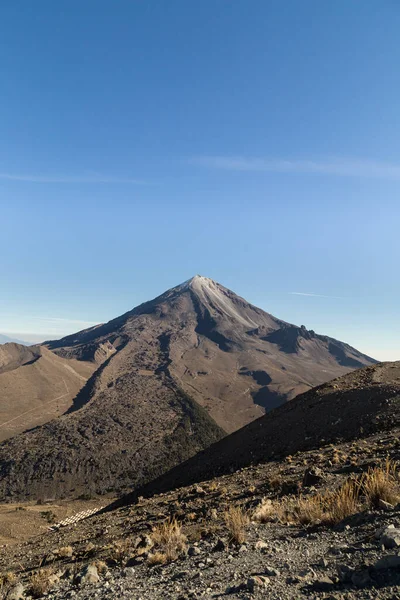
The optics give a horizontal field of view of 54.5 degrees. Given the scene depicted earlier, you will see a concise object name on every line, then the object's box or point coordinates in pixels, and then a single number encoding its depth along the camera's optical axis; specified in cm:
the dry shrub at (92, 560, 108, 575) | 625
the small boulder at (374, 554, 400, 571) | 419
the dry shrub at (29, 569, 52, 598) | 584
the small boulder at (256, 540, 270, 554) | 572
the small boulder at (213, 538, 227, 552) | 621
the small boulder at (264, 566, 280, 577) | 474
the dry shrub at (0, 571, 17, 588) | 727
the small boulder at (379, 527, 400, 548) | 472
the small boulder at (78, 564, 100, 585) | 580
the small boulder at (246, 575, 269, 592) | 445
